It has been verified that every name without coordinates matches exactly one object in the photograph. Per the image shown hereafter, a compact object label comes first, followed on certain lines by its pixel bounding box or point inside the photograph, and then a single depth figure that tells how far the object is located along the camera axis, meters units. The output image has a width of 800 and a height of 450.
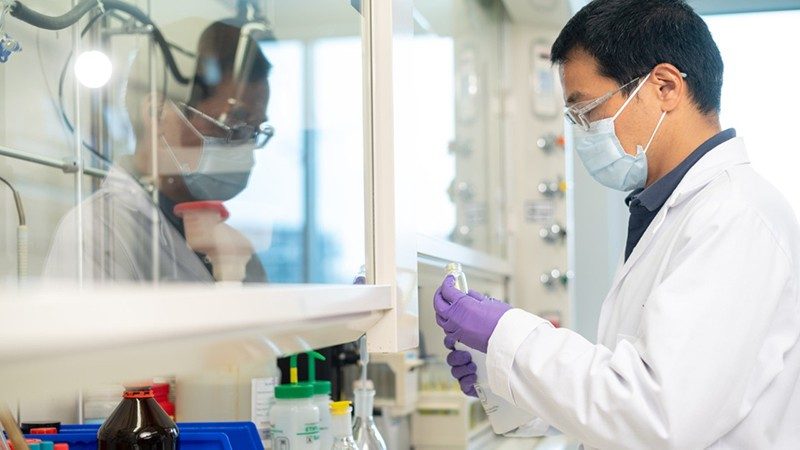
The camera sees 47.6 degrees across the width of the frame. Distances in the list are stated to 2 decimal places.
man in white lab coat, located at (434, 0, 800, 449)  1.21
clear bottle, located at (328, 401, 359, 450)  1.50
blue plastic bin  1.19
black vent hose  1.21
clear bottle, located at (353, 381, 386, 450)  1.65
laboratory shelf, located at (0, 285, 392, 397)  0.38
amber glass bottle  1.08
